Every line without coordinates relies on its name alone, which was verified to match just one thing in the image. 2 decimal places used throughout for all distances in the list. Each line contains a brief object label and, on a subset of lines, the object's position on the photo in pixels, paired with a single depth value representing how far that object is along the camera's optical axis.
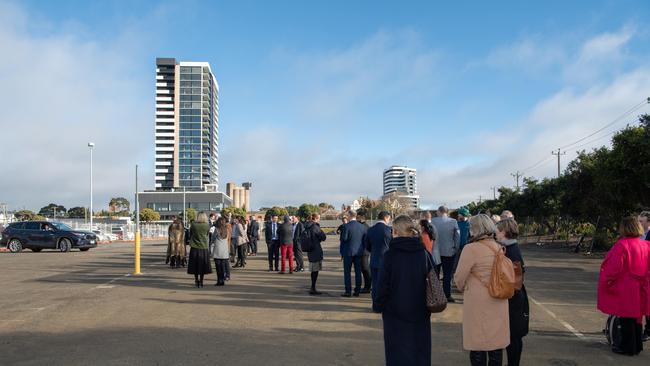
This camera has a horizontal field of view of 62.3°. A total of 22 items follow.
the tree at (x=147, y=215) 108.26
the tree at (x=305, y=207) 137.19
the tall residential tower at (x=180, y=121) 178.25
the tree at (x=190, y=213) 119.76
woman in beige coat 4.89
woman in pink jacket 6.54
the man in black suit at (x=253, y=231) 22.28
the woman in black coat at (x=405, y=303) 4.67
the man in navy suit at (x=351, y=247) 11.26
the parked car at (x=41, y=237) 28.31
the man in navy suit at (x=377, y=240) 9.99
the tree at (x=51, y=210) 154.35
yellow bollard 15.88
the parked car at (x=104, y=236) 45.60
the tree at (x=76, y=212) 159.82
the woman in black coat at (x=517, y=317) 5.36
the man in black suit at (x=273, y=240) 17.32
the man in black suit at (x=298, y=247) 17.09
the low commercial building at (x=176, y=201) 159.75
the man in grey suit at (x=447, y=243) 10.78
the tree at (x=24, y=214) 91.91
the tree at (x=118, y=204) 172.05
